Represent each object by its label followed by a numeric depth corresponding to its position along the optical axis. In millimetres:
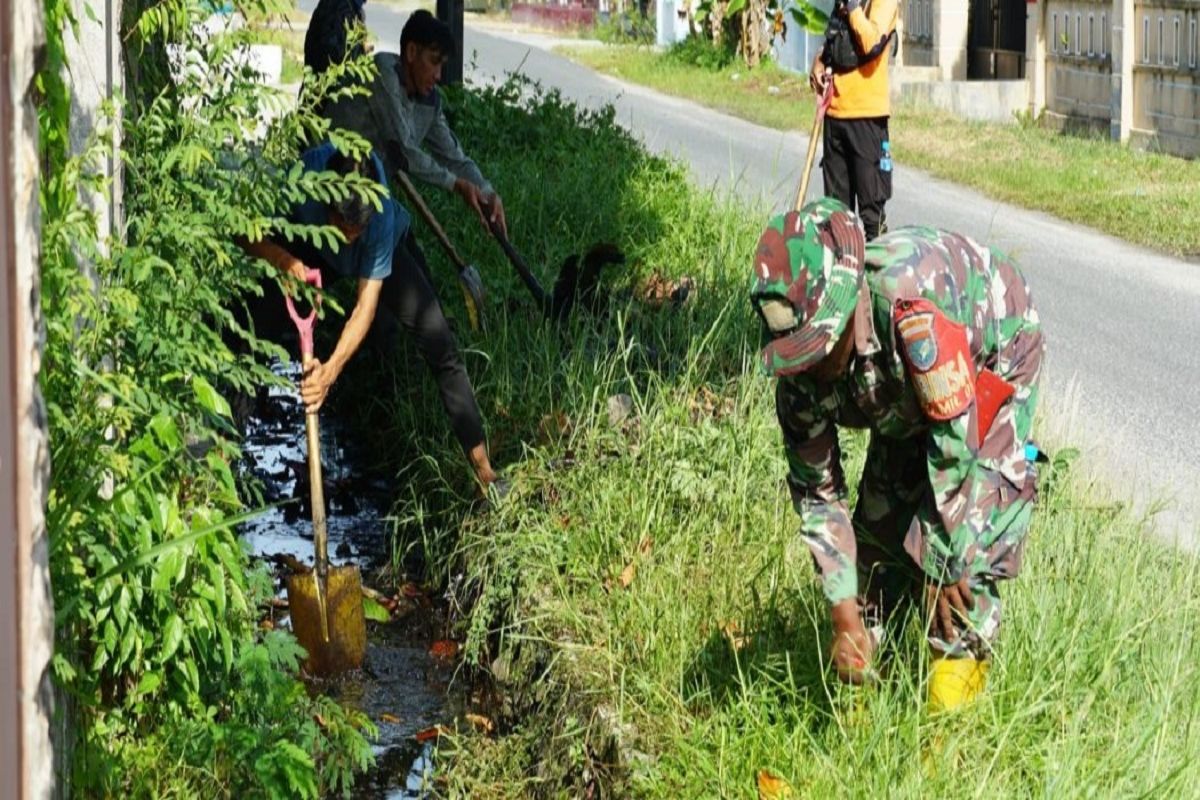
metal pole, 15477
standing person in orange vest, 11141
